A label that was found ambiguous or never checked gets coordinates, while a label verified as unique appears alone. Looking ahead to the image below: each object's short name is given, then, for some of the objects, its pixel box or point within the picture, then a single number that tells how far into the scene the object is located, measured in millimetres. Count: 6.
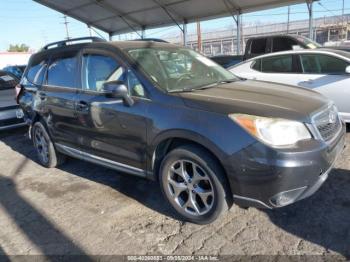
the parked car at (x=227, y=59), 10666
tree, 80075
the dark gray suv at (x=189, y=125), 2947
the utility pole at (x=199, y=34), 27017
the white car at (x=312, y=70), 5996
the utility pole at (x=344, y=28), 34444
